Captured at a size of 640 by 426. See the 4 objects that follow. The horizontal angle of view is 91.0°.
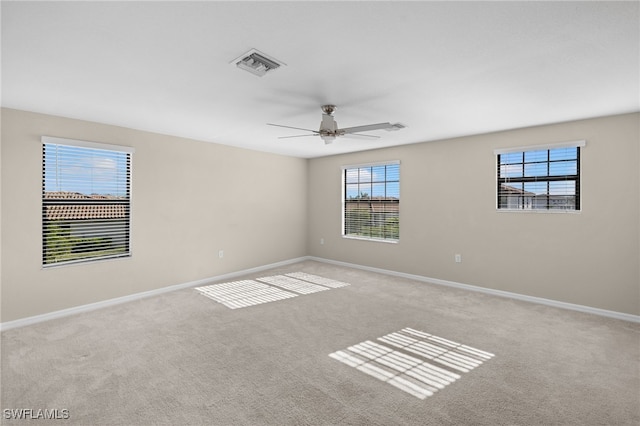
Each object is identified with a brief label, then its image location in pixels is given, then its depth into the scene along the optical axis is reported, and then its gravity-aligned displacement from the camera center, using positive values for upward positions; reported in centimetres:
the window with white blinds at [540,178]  399 +49
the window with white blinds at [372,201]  581 +22
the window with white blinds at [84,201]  364 +12
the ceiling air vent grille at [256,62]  218 +109
